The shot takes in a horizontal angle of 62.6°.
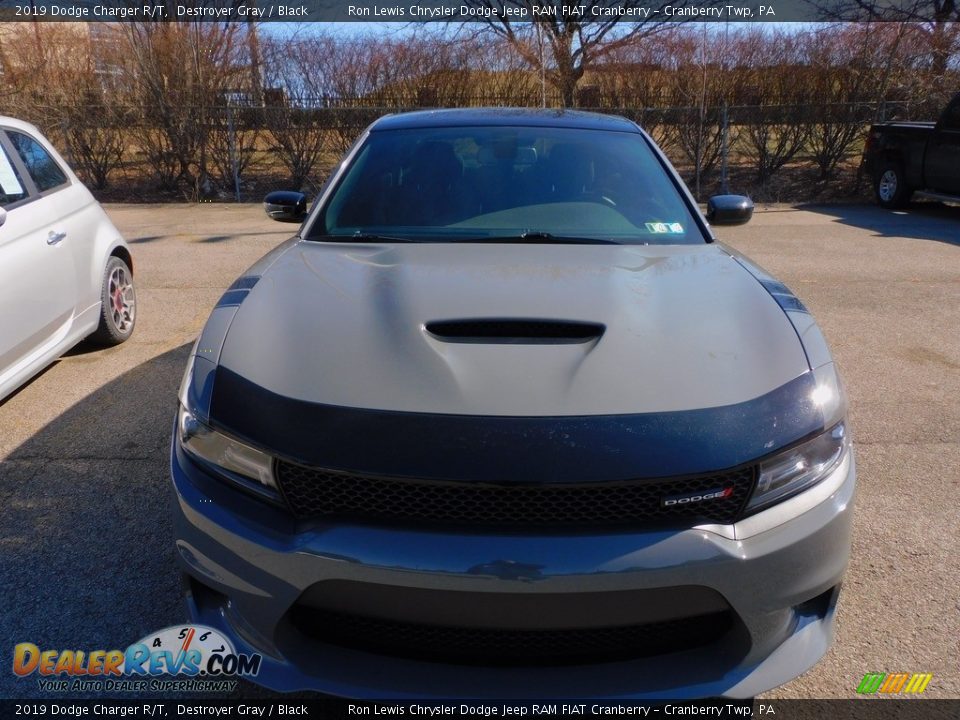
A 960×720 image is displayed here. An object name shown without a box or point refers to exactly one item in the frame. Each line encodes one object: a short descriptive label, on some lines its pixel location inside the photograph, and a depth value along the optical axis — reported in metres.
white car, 4.28
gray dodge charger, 1.82
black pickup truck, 11.43
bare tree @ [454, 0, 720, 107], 15.95
